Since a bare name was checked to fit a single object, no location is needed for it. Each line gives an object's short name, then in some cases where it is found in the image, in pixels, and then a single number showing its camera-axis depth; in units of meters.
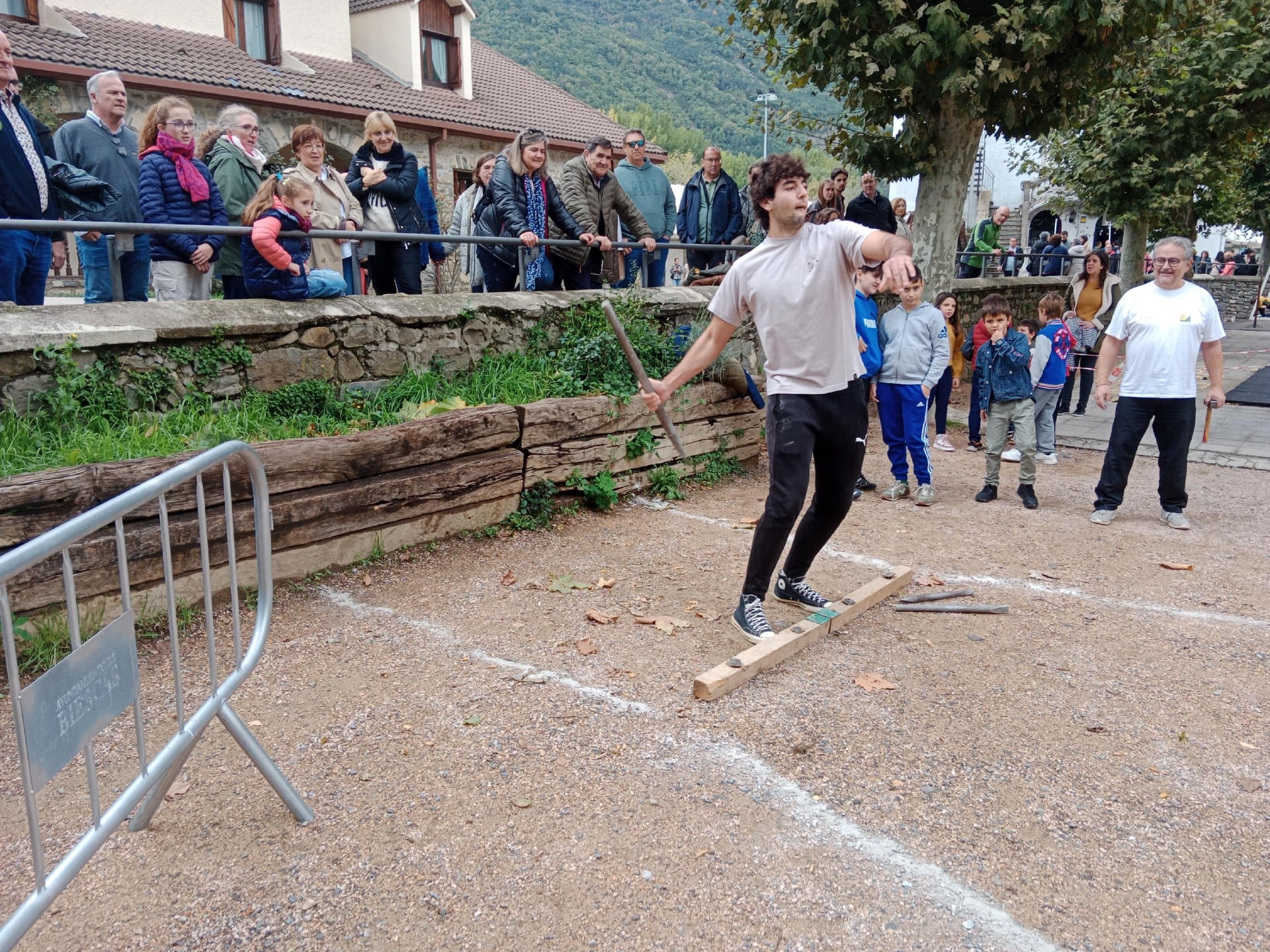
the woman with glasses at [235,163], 6.40
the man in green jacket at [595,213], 7.86
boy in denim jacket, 7.41
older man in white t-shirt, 6.45
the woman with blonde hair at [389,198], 7.17
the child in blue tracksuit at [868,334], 7.06
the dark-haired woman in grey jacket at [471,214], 8.49
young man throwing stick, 4.13
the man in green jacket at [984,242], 15.17
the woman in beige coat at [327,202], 6.47
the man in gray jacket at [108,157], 5.87
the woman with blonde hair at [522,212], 7.32
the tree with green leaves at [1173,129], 13.13
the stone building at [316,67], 14.93
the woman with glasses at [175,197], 5.86
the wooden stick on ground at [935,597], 5.10
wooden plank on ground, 3.93
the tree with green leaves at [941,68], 8.45
